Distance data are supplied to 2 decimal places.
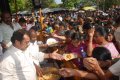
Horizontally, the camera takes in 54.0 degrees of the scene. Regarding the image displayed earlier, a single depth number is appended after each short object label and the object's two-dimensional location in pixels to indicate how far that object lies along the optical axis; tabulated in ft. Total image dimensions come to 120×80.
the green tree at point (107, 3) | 74.84
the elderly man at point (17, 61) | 4.73
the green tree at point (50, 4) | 115.38
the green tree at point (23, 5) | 81.59
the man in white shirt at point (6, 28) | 8.33
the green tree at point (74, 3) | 84.38
